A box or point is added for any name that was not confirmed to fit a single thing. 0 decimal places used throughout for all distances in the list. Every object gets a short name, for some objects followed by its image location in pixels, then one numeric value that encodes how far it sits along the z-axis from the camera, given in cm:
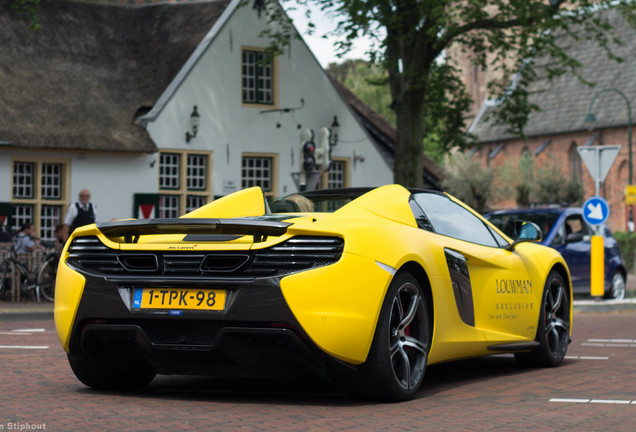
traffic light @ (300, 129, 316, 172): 2455
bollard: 1952
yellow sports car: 654
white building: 2789
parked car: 2047
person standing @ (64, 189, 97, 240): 2020
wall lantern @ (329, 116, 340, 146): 3225
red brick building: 7525
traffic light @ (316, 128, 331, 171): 2780
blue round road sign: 2003
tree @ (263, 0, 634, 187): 2642
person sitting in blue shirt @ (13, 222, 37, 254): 2270
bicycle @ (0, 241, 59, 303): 2141
